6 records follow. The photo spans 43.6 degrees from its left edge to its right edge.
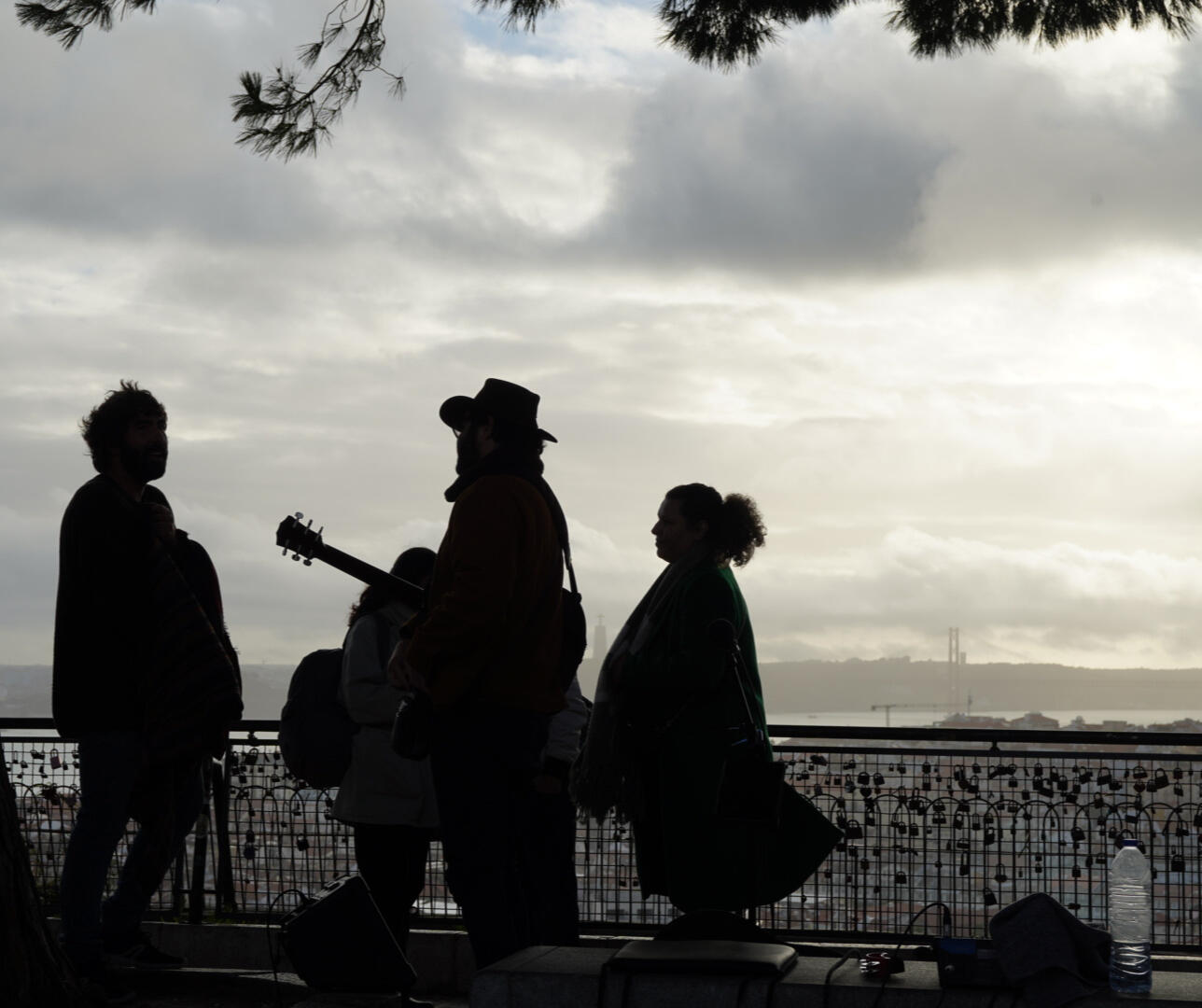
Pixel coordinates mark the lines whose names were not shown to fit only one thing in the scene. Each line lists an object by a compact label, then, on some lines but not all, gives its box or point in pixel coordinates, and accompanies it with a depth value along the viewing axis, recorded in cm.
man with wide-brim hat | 450
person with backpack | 568
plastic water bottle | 384
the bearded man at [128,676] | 535
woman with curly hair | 540
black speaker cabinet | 525
